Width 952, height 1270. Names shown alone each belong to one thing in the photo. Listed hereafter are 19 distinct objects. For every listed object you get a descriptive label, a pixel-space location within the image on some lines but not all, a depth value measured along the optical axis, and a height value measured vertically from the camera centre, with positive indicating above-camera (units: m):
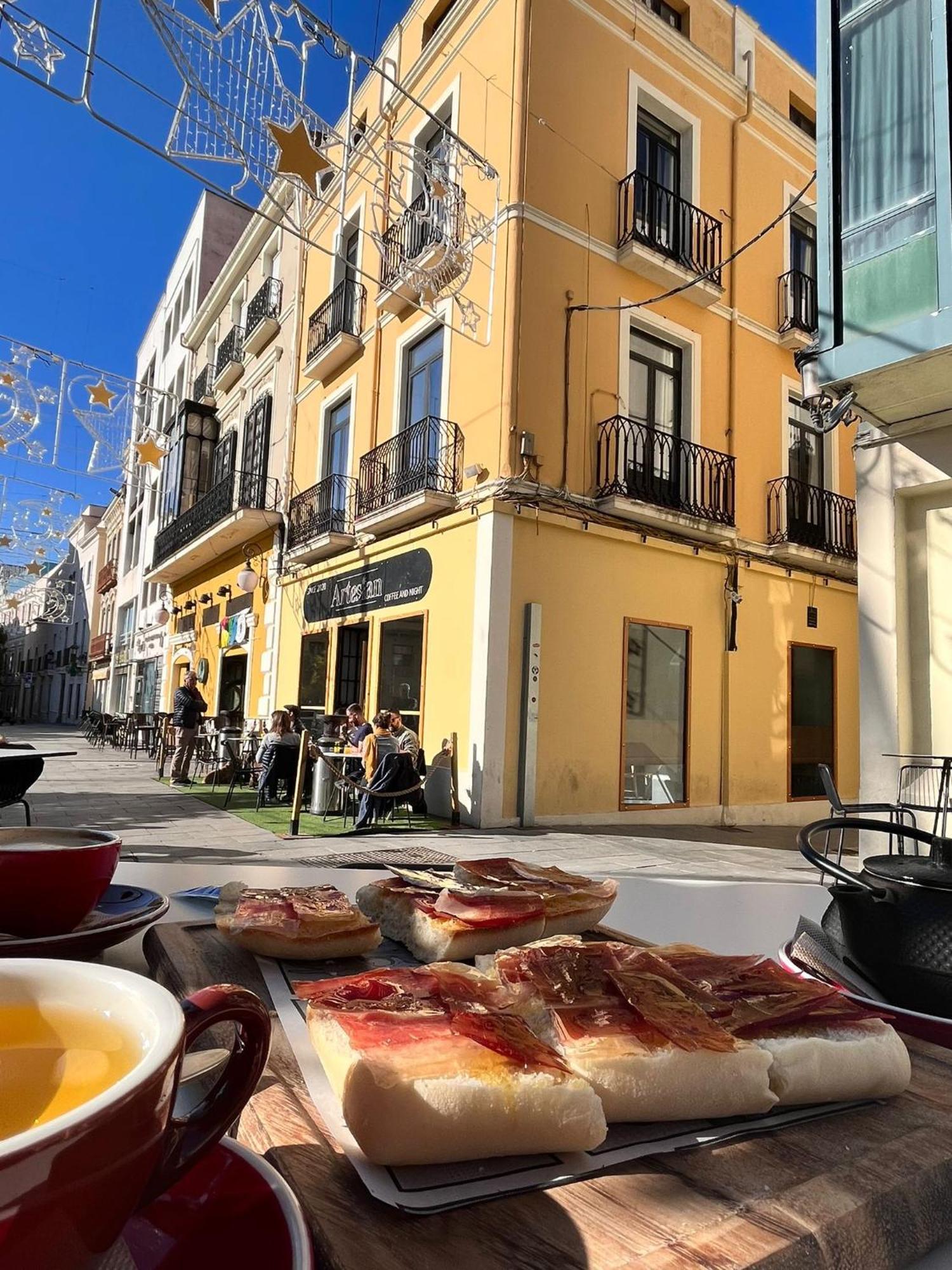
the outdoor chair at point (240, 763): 10.27 -0.87
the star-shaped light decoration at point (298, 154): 5.09 +3.66
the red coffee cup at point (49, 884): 0.80 -0.20
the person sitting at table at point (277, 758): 9.55 -0.67
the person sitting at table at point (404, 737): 8.94 -0.32
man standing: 11.52 -0.29
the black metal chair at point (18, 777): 3.92 -0.43
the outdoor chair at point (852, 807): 2.10 -0.40
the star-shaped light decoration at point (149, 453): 11.49 +3.63
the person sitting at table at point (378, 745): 8.88 -0.42
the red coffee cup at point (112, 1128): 0.28 -0.18
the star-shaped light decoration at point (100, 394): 9.87 +3.87
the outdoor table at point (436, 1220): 0.42 -0.29
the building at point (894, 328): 4.85 +2.52
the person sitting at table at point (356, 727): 9.65 -0.25
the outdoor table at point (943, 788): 5.22 -0.41
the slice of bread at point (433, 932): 0.92 -0.27
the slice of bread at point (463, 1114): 0.51 -0.27
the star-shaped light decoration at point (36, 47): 3.87 +3.25
